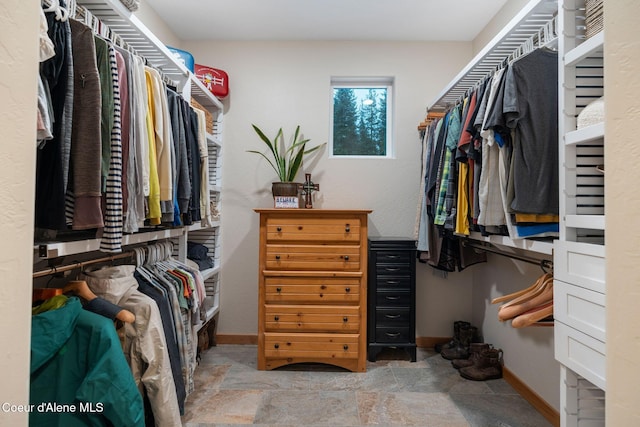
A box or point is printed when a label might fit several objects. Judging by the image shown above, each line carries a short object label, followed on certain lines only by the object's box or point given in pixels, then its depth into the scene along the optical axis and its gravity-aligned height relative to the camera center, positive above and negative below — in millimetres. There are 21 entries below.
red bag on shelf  3275 +1139
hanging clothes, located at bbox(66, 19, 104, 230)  1372 +258
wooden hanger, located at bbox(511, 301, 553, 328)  1561 -416
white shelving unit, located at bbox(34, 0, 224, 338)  1574 +585
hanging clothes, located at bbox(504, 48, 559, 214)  1685 +378
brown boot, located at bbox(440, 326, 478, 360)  3058 -1072
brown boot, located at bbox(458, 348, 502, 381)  2693 -1094
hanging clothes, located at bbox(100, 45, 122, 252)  1511 +67
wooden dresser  2773 -534
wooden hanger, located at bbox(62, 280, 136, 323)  1620 -341
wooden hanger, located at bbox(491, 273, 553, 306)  1683 -340
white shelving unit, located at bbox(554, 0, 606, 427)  1375 +44
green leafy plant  3264 +527
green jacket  1343 -591
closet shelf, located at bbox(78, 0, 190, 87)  1749 +928
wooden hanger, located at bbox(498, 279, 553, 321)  1621 -379
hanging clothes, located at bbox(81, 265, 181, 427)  1684 -596
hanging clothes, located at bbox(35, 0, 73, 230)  1273 +216
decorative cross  3236 +200
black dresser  2980 -639
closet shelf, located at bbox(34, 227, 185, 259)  1340 -135
